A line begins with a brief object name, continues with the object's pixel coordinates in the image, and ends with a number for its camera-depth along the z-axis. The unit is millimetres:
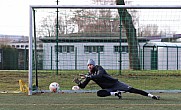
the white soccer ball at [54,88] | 12477
